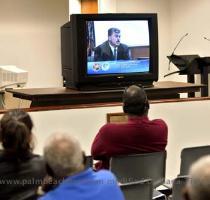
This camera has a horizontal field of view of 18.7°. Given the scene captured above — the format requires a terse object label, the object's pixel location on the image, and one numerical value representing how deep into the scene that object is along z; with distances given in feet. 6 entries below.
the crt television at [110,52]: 18.13
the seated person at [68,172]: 8.07
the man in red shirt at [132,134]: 13.28
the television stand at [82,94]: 17.91
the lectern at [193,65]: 28.50
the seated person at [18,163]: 9.52
